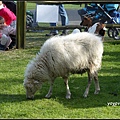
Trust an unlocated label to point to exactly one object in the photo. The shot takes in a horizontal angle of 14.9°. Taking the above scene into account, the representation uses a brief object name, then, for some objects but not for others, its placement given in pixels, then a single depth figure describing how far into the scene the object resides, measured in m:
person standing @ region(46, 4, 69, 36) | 14.64
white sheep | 7.02
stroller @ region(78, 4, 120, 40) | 14.50
